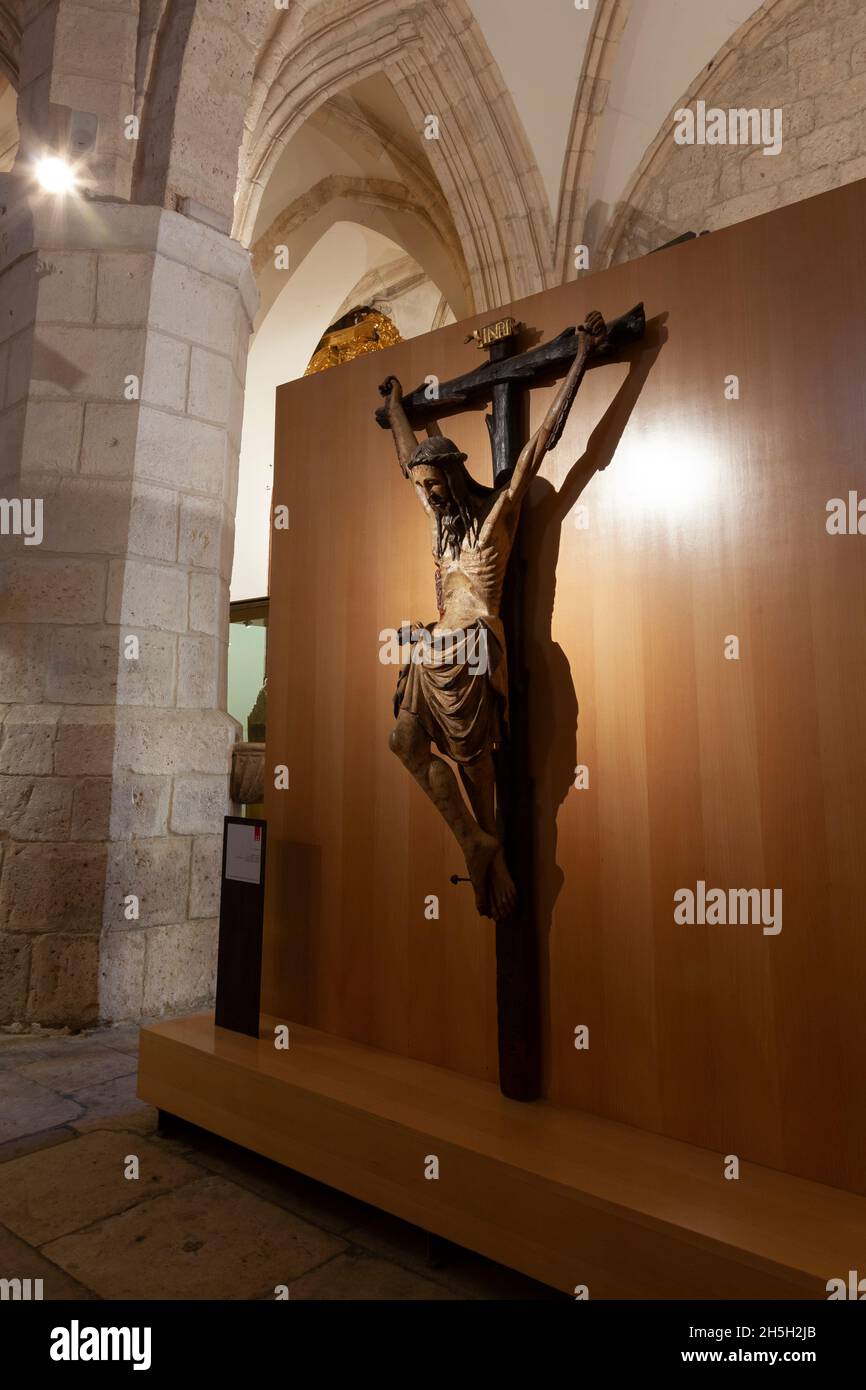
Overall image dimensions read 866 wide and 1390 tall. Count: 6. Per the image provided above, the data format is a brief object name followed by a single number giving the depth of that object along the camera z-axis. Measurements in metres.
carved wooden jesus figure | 2.14
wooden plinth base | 1.57
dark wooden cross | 2.24
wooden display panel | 1.88
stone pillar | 4.11
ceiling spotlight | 4.47
